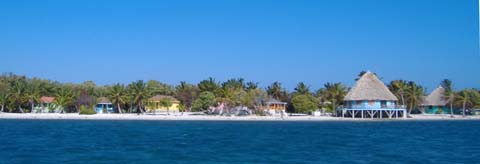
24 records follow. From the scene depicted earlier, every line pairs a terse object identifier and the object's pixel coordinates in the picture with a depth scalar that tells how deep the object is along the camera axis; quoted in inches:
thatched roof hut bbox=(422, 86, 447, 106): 3745.1
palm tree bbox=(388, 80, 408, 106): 3452.3
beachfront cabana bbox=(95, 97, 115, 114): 3528.1
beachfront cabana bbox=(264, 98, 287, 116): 3290.6
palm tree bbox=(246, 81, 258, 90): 3695.9
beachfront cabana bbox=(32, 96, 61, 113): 3358.8
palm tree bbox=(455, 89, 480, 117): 3481.8
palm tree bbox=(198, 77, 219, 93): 3501.5
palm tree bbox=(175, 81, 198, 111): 3683.6
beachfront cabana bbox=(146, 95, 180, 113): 3499.0
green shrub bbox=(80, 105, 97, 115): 3218.5
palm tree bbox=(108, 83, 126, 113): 3253.0
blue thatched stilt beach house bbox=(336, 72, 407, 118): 3083.2
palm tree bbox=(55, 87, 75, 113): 3287.4
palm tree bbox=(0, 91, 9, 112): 3230.8
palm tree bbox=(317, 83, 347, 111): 3472.0
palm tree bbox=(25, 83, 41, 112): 3215.3
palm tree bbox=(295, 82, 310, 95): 3507.9
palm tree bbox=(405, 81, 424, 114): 3443.9
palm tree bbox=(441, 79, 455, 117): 3592.5
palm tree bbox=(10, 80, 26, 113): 3206.2
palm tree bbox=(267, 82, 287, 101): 3641.7
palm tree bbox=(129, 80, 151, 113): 3272.6
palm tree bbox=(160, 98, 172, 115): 3509.4
